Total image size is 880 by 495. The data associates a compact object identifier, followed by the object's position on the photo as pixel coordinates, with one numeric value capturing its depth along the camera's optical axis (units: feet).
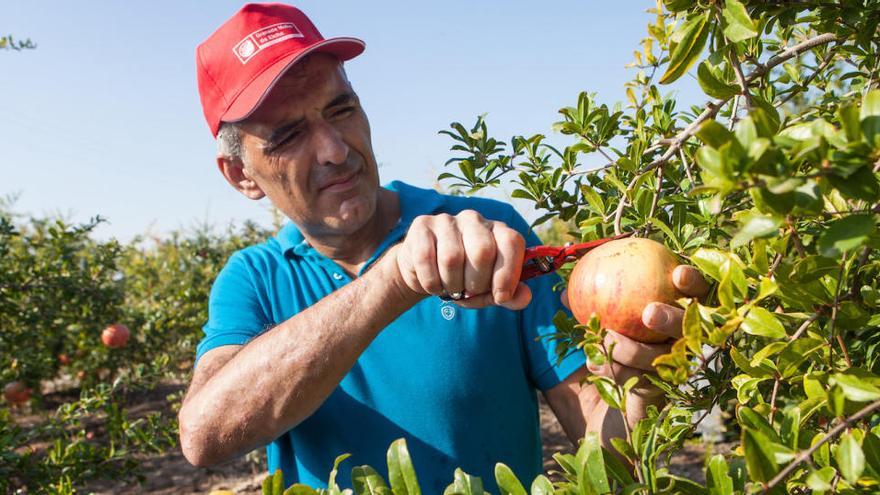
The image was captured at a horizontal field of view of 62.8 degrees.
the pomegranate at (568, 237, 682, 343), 3.68
